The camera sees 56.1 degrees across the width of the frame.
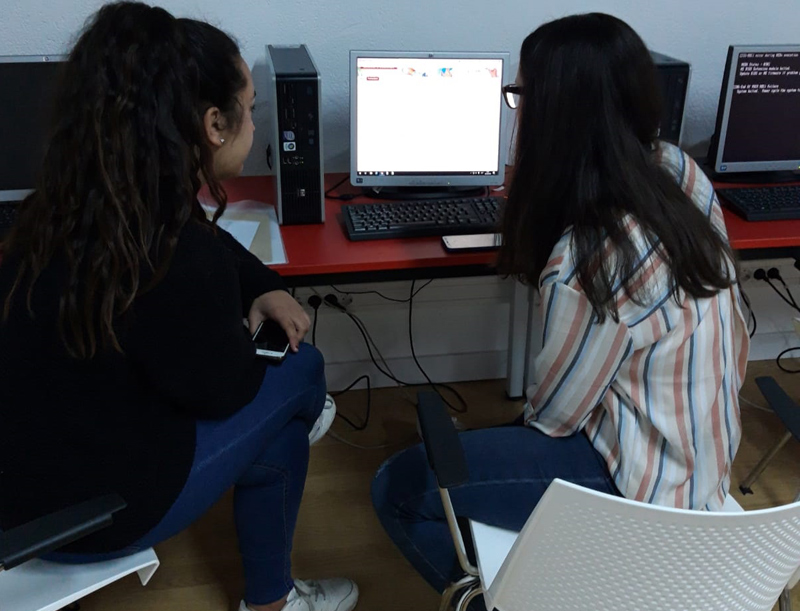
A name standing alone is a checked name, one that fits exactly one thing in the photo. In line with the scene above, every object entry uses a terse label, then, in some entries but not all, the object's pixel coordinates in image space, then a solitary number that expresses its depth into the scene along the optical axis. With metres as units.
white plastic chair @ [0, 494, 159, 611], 0.94
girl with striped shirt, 1.12
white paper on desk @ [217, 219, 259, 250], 1.70
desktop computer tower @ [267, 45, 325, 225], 1.66
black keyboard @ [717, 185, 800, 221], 1.81
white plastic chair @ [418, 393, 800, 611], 0.80
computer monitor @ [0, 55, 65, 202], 1.70
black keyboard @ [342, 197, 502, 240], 1.73
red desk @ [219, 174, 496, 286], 1.61
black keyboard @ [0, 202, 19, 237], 1.68
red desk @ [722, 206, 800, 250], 1.70
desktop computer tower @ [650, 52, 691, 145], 1.90
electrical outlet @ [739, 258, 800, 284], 2.40
